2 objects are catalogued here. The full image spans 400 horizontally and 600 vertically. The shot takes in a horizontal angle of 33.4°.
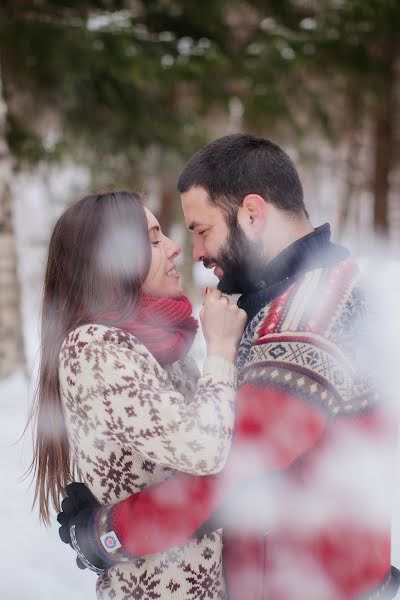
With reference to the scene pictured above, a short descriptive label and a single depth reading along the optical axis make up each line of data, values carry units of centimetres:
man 154
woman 158
